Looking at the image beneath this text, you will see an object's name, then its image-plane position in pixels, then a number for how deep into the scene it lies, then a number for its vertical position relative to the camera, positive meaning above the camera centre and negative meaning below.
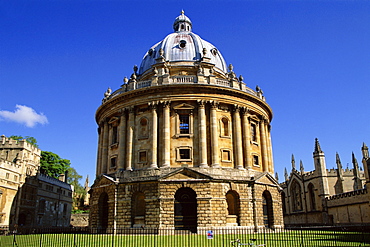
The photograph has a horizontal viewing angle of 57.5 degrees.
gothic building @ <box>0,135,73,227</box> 47.94 +3.57
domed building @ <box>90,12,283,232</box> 32.38 +5.73
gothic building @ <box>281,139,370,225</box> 49.44 +2.19
